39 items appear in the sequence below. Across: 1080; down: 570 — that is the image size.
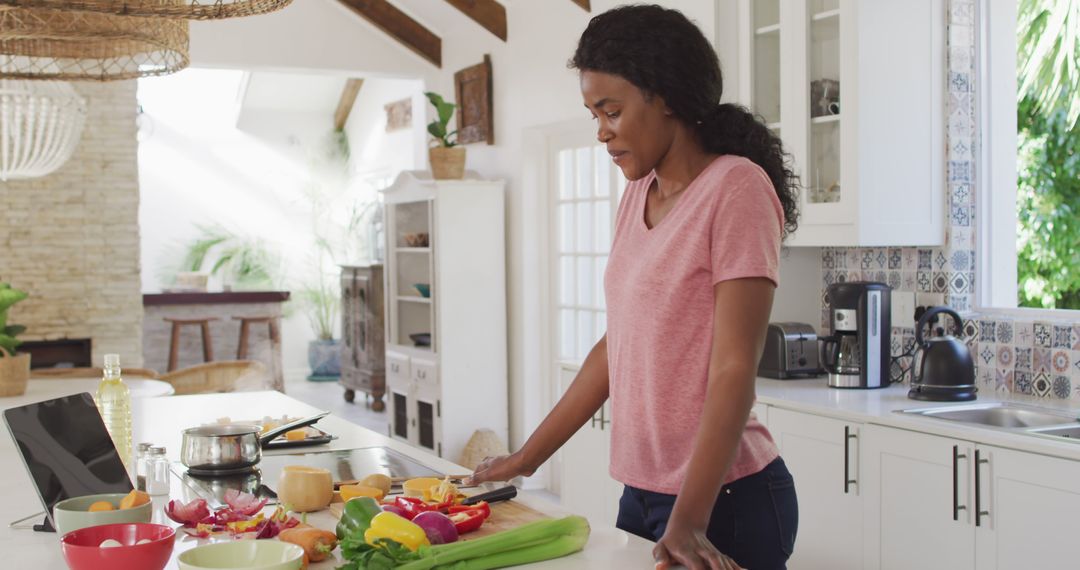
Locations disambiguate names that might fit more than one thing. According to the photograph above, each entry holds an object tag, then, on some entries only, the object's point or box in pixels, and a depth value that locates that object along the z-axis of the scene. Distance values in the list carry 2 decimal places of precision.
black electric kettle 3.30
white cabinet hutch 6.24
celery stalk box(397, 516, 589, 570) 1.40
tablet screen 1.73
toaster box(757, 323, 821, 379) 3.82
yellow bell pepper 1.41
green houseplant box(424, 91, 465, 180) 6.20
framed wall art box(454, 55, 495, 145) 6.55
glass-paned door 5.63
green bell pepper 1.50
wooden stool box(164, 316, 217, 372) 9.13
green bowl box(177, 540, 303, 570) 1.37
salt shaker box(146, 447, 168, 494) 1.97
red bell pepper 1.62
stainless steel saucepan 2.07
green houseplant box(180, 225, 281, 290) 11.27
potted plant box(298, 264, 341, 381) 11.21
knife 1.81
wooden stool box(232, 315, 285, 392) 9.33
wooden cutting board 1.67
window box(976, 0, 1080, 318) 3.51
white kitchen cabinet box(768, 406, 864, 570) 3.14
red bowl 1.38
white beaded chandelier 5.49
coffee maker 3.60
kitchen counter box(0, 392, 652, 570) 1.56
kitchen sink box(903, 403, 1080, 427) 3.10
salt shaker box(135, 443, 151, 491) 1.99
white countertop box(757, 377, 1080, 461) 2.62
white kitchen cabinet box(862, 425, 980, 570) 2.81
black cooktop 1.99
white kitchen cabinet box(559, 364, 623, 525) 4.16
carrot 1.50
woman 1.56
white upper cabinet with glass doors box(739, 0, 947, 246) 3.54
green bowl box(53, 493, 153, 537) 1.54
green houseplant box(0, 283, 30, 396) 3.77
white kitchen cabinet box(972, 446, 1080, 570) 2.54
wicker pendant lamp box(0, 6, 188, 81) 2.61
